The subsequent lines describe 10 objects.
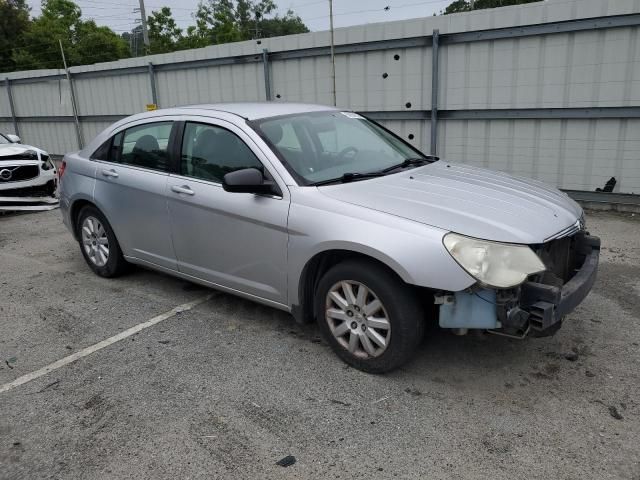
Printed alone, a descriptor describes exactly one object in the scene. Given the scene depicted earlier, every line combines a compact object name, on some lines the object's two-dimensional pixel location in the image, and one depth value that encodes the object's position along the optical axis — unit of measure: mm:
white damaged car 8523
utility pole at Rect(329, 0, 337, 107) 8325
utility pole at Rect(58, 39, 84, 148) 13651
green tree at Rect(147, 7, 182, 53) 40094
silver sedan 2973
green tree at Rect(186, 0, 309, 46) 43406
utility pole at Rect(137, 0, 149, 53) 30077
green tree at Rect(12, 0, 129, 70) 35250
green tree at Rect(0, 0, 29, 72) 37625
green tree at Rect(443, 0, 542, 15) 32372
